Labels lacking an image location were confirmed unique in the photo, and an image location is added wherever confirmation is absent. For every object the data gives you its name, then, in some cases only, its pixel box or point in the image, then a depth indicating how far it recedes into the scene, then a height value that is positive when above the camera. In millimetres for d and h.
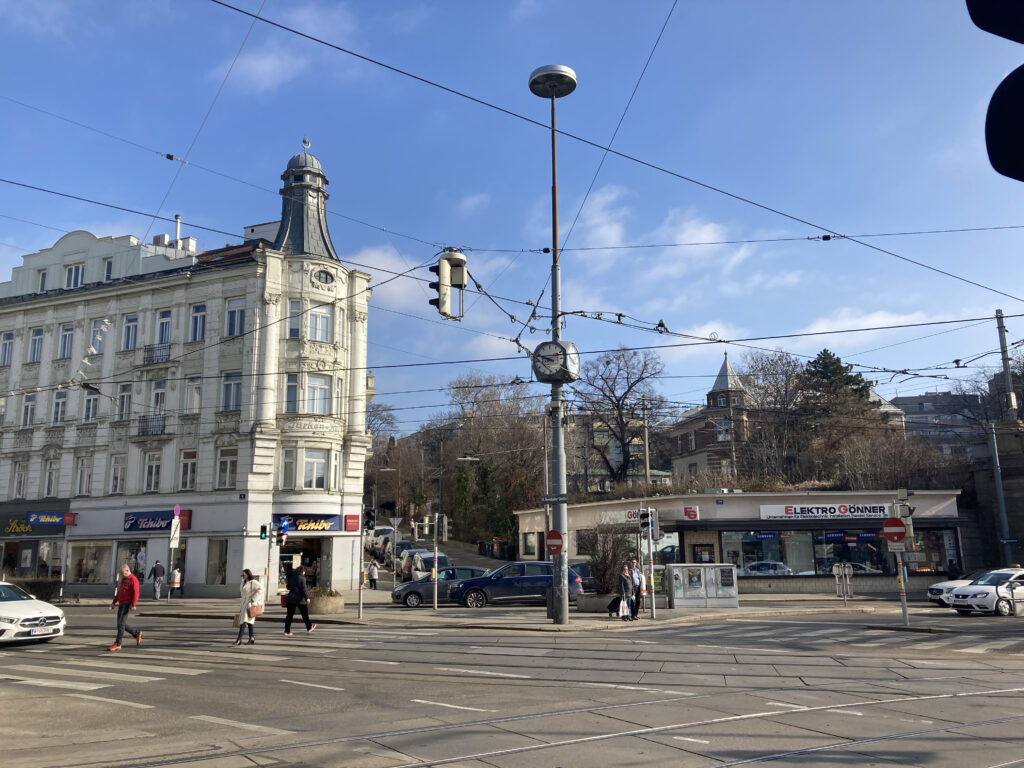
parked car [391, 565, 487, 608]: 28156 -1768
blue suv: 26641 -1524
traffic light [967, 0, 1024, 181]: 2410 +1354
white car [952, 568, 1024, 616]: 23922 -1878
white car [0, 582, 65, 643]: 15867 -1418
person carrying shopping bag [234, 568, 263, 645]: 16031 -1219
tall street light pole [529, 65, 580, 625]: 19875 +4608
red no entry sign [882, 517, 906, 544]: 20531 +103
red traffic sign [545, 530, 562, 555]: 20172 -75
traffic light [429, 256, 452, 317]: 14768 +4744
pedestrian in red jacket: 15398 -968
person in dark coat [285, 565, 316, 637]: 18125 -1182
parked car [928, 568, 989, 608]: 25578 -1908
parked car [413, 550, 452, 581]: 41247 -1152
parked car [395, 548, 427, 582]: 41844 -1205
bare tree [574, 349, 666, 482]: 54219 +10173
